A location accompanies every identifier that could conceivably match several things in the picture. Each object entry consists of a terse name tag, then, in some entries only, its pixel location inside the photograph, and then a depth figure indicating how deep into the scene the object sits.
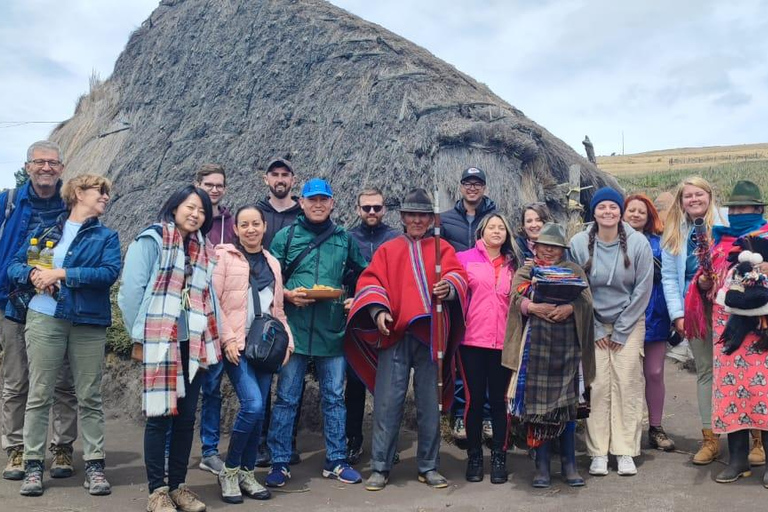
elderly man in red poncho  4.79
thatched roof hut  8.10
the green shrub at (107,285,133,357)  7.10
